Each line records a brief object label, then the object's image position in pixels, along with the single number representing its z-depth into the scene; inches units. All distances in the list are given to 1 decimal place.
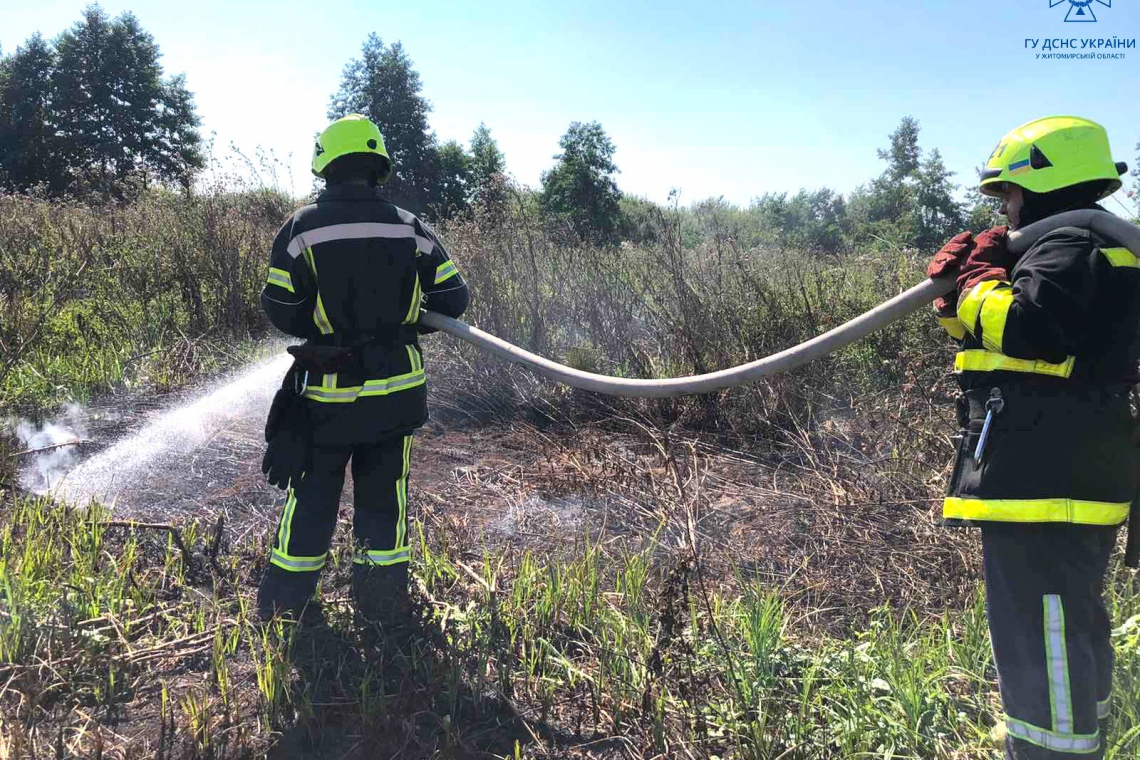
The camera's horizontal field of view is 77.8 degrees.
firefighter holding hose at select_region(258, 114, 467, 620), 104.8
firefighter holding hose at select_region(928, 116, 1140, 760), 66.2
